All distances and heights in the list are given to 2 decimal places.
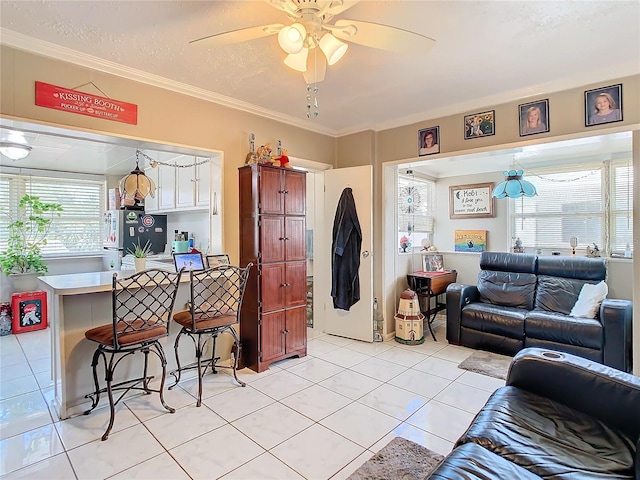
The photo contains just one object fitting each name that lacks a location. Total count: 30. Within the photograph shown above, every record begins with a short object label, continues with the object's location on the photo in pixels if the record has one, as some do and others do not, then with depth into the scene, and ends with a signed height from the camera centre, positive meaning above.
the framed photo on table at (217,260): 3.15 -0.21
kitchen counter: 2.42 -0.67
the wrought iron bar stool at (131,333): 2.25 -0.64
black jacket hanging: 4.12 -0.21
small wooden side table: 4.48 -0.68
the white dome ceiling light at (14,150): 3.53 +0.93
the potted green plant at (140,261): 2.91 -0.19
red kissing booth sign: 2.35 +0.98
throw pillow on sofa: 3.38 -0.66
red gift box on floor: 4.40 -0.93
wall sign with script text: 5.43 +0.55
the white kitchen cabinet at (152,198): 5.01 +0.60
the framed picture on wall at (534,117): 3.09 +1.06
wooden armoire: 3.21 -0.24
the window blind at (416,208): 5.30 +0.44
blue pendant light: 4.41 +0.60
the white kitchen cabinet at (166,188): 4.54 +0.67
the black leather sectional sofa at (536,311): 3.07 -0.81
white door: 4.08 -0.03
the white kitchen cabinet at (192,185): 3.96 +0.62
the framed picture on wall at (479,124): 3.39 +1.10
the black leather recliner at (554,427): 1.28 -0.85
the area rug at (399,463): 1.83 -1.26
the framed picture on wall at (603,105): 2.77 +1.05
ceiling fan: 1.65 +1.02
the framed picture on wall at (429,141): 3.75 +1.04
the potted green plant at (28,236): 4.67 +0.05
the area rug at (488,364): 3.19 -1.26
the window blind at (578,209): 4.38 +0.35
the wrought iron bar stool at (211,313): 2.68 -0.62
